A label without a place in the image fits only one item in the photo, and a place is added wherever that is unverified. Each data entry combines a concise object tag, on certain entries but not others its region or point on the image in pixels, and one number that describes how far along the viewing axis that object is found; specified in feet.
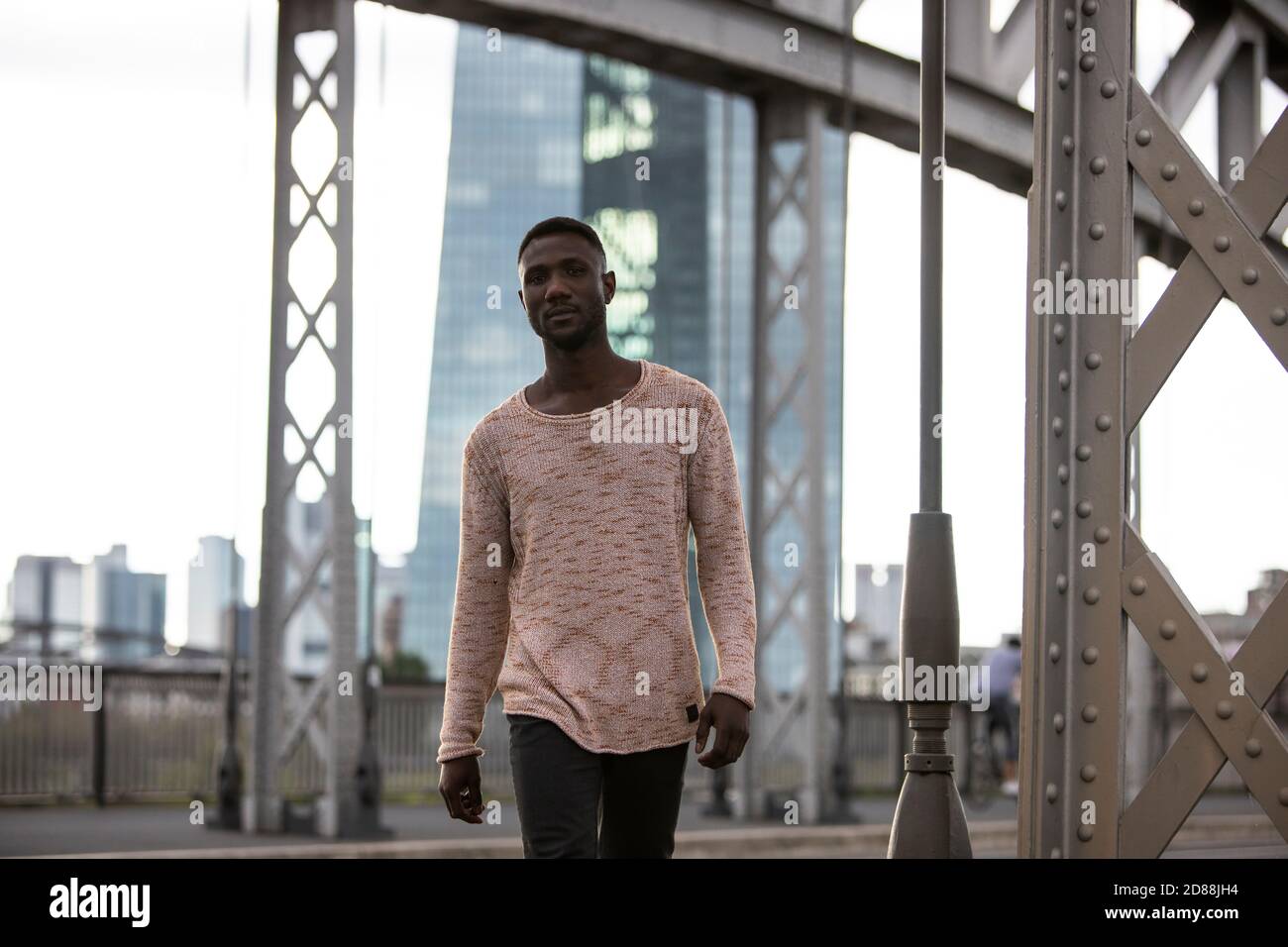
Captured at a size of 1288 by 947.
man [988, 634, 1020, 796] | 58.59
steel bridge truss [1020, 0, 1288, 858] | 11.27
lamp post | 18.78
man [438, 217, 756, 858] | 12.19
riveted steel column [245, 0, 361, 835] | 39.55
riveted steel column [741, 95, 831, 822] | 46.98
